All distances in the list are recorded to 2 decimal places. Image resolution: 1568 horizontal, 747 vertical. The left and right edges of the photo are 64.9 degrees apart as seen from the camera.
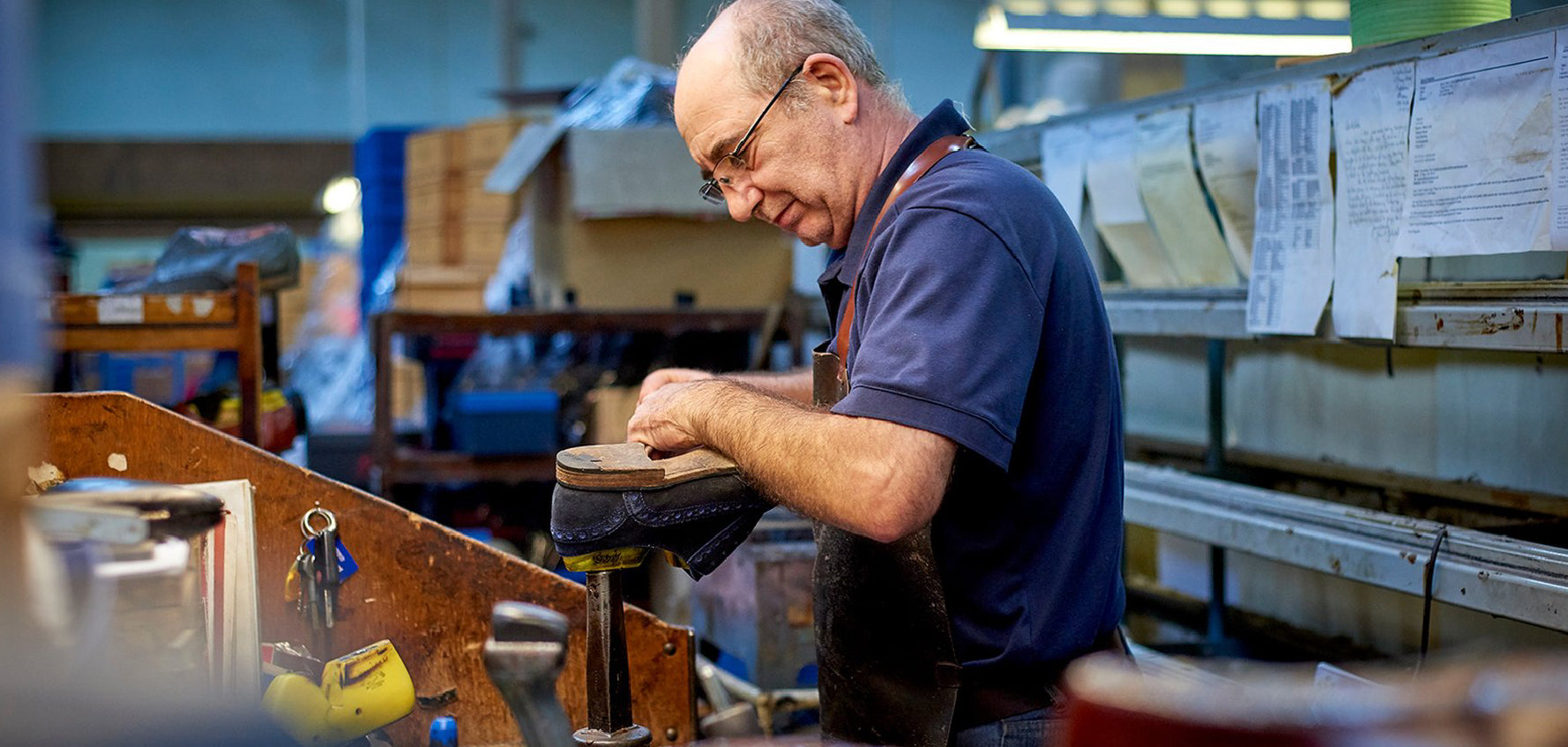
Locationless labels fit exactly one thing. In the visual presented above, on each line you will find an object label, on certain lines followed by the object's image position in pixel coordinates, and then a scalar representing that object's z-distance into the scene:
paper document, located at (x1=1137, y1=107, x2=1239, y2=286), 2.48
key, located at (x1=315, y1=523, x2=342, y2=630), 1.58
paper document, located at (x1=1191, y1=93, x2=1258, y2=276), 2.30
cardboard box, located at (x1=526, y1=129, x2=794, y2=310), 3.54
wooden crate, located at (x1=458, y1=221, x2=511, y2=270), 4.16
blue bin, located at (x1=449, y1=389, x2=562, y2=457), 3.53
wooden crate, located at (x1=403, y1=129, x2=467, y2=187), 4.36
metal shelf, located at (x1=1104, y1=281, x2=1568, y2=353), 1.71
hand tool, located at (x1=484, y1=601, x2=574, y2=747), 0.90
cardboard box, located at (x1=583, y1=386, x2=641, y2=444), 3.54
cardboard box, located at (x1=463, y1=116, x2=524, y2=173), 4.25
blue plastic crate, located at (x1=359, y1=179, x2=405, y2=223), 5.32
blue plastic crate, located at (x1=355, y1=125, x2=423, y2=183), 5.22
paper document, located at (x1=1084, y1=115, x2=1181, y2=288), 2.67
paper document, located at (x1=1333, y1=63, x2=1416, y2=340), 1.98
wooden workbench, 1.60
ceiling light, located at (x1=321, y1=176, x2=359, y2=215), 8.16
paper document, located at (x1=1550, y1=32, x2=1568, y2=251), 1.69
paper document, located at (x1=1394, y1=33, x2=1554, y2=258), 1.74
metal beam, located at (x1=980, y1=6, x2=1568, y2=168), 1.74
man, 1.26
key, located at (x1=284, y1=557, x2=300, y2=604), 1.57
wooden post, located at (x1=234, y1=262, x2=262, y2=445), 2.55
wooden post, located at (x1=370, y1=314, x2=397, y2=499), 3.50
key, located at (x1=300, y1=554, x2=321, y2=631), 1.57
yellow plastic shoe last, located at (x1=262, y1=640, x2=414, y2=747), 1.32
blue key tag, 1.60
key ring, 1.59
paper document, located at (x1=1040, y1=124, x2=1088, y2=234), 2.85
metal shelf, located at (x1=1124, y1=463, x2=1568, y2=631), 1.70
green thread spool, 2.02
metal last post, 1.33
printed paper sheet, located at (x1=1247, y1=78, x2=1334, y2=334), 2.14
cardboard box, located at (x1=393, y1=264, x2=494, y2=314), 3.88
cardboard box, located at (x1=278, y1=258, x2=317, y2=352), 8.05
